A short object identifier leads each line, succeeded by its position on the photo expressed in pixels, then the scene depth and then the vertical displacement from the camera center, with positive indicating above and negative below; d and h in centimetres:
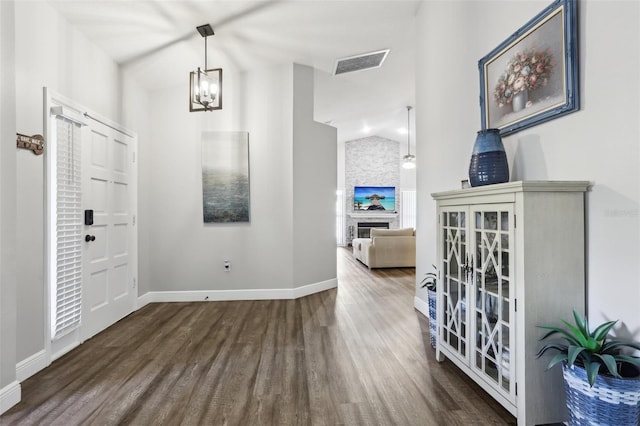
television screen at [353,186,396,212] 1062 +49
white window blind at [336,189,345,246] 1061 -14
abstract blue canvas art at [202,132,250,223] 405 +45
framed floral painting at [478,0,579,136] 166 +83
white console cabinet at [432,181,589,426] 152 -34
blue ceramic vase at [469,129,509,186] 195 +32
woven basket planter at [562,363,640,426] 123 -73
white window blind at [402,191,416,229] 1073 +17
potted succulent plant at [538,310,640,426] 123 -65
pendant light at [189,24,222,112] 275 +107
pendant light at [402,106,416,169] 842 +136
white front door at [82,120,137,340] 288 -14
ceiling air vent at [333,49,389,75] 422 +205
